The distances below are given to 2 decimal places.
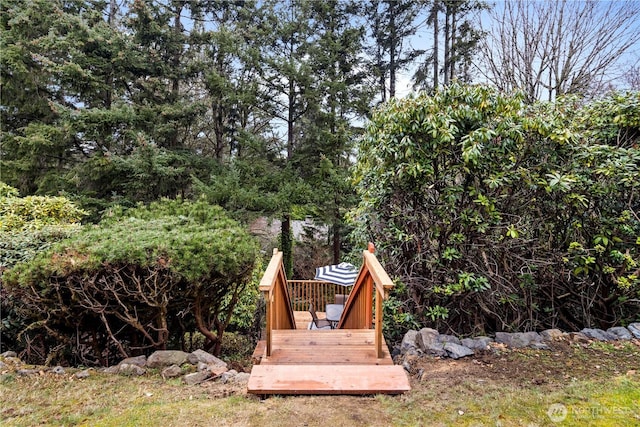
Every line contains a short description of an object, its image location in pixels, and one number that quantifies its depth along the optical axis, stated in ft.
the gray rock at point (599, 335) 11.85
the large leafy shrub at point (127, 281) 10.33
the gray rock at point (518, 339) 11.53
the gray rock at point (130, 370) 10.37
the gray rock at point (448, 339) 11.69
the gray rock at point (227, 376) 9.69
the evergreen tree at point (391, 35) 41.55
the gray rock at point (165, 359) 10.89
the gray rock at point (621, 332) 11.92
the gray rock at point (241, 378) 9.58
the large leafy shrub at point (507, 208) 12.37
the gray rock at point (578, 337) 11.69
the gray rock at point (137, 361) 10.95
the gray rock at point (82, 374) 9.99
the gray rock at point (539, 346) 11.19
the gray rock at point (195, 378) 9.64
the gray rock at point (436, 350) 11.16
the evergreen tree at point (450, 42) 39.60
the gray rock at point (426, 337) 11.59
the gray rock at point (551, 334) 11.84
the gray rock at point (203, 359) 11.12
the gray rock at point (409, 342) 11.75
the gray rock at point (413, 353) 11.14
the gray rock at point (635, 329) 12.01
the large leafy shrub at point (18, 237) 11.76
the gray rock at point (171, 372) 10.14
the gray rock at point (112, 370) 10.48
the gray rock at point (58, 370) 10.18
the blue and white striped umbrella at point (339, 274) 20.98
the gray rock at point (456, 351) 10.96
